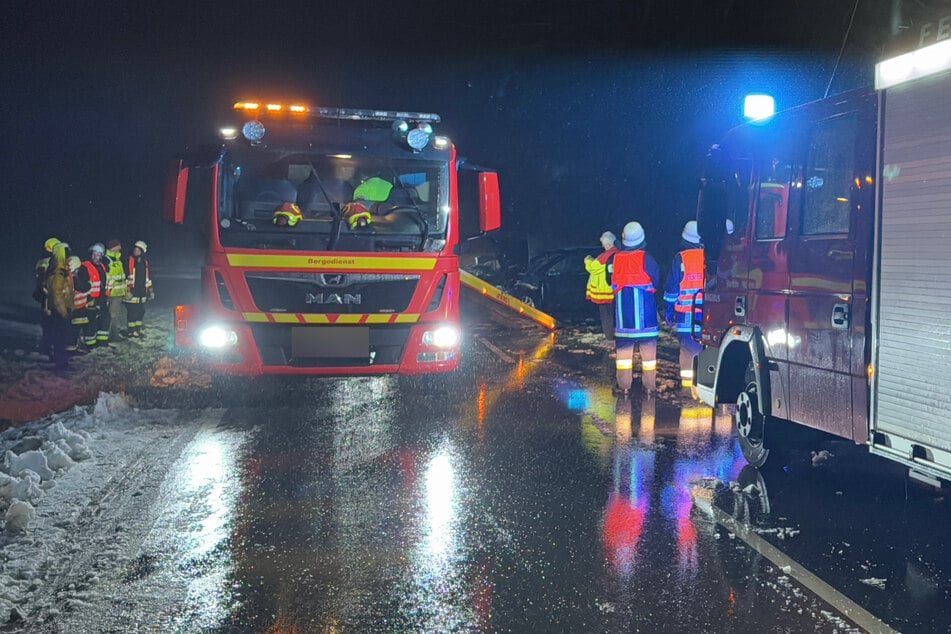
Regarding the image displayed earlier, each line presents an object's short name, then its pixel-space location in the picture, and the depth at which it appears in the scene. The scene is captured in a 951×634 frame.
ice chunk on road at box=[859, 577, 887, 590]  4.17
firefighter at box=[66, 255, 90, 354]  12.20
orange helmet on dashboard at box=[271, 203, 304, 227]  8.46
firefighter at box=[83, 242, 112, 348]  12.95
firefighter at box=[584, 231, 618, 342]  13.48
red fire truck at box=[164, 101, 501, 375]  8.33
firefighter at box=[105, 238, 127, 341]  14.08
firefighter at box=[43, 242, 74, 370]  11.40
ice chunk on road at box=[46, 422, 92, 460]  6.59
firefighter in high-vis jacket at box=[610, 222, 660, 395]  9.24
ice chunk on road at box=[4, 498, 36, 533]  4.89
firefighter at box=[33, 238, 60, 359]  11.50
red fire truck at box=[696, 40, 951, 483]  4.44
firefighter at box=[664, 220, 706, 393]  9.61
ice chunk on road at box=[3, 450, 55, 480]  6.00
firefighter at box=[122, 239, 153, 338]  14.66
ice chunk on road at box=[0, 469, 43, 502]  5.42
